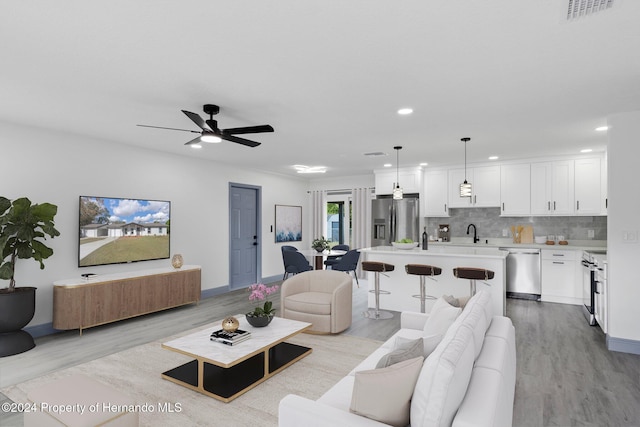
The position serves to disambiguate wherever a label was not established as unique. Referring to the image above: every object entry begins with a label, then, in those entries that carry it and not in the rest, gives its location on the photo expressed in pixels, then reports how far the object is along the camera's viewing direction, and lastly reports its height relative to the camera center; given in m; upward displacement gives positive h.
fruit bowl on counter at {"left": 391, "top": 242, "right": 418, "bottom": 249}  5.53 -0.40
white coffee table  2.87 -1.37
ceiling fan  3.45 +0.88
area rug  2.60 -1.42
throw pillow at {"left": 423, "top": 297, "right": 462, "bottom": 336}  2.56 -0.73
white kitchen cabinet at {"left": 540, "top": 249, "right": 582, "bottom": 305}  5.89 -0.95
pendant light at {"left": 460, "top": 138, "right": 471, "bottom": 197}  5.26 +0.44
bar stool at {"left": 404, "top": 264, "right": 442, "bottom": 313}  4.71 -0.70
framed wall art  8.51 -0.11
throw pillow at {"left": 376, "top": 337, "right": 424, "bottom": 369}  1.90 -0.72
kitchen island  4.80 -0.83
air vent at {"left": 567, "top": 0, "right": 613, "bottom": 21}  1.91 +1.16
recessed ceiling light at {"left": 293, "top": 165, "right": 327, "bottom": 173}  7.45 +1.07
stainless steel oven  4.75 -0.92
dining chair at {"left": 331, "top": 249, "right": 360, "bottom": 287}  7.12 -0.86
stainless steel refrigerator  7.34 -0.02
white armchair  4.39 -1.02
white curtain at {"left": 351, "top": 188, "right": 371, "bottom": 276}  8.52 +0.05
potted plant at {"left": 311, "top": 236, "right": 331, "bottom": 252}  7.18 -0.53
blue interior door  7.30 -0.35
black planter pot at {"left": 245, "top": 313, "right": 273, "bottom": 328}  3.48 -0.99
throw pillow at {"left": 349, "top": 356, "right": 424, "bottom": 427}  1.62 -0.80
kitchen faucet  7.13 -0.32
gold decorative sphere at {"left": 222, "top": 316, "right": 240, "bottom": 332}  3.20 -0.95
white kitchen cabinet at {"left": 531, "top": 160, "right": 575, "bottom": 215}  6.19 +0.56
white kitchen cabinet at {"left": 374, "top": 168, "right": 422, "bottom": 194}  7.39 +0.82
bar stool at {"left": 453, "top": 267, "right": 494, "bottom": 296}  4.37 -0.67
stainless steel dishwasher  6.19 -0.94
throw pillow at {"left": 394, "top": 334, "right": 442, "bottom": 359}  2.12 -0.74
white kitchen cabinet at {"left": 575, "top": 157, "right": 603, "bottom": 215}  5.98 +0.56
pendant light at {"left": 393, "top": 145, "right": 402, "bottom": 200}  5.54 +0.44
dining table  7.23 -0.75
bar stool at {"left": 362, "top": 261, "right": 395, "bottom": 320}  5.14 -0.97
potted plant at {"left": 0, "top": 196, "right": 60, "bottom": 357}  3.77 -0.39
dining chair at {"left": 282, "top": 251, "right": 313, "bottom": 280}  7.04 -0.87
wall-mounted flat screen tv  4.87 -0.17
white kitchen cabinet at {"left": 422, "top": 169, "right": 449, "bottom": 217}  7.32 +0.54
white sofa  1.51 -0.80
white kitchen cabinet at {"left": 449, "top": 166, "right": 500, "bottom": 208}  6.81 +0.63
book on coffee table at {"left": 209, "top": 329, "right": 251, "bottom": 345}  3.09 -1.04
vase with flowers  3.48 -0.93
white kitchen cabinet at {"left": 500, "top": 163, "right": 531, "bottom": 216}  6.53 +0.55
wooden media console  4.33 -1.04
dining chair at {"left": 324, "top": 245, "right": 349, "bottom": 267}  7.47 -0.83
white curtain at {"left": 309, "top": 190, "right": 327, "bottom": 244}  9.28 +0.10
